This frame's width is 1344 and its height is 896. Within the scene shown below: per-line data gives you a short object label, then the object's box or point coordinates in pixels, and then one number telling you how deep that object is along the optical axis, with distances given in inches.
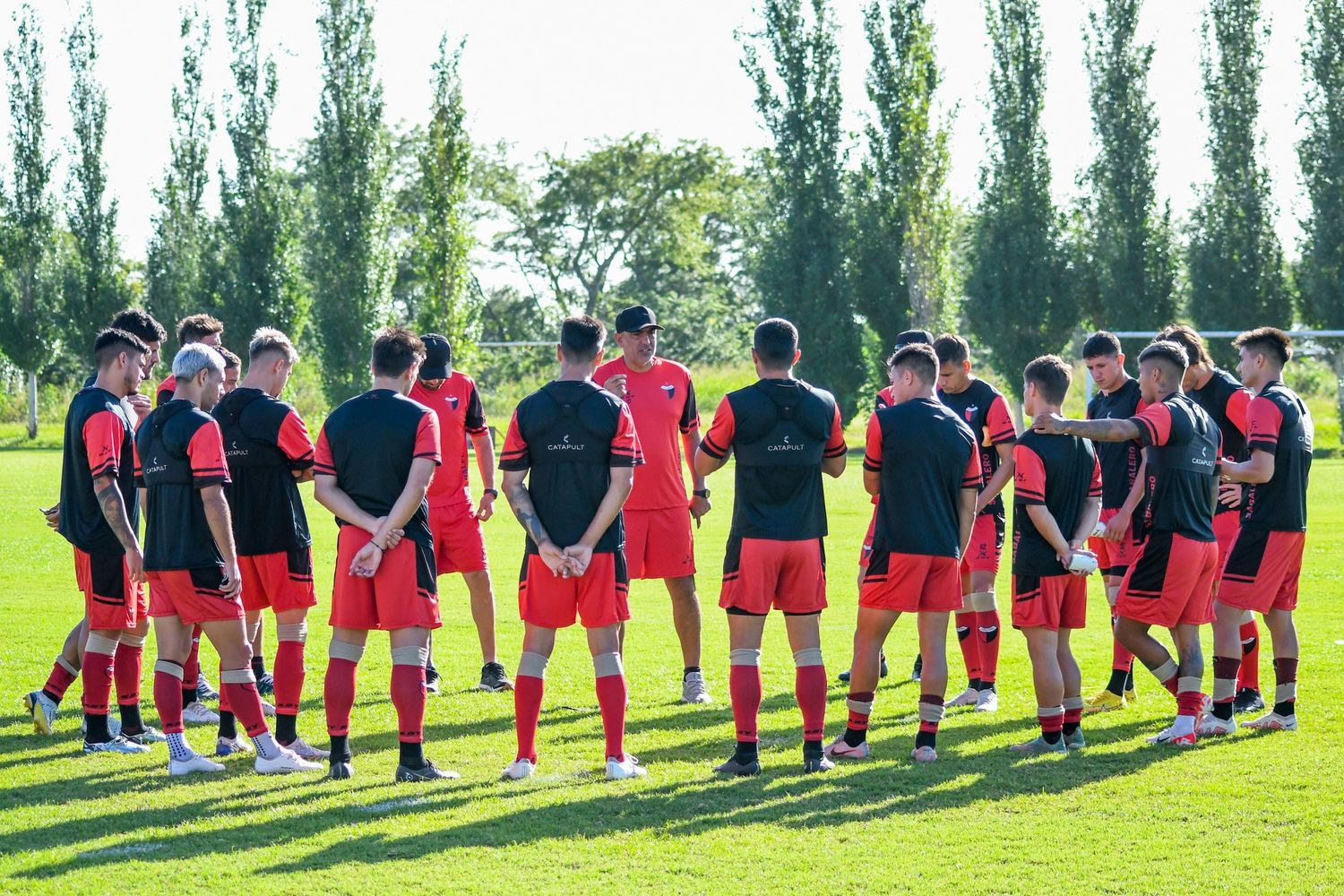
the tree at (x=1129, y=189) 3476.9
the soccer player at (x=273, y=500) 542.0
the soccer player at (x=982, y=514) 630.5
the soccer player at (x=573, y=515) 505.0
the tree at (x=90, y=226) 4008.4
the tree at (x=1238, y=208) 3356.3
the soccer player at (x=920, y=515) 523.2
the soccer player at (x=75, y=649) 591.5
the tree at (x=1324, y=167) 3253.0
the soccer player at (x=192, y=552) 510.3
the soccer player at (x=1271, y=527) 591.2
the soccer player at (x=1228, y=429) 631.8
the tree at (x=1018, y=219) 3555.6
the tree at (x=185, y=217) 3902.6
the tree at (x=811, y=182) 3681.1
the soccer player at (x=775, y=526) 515.8
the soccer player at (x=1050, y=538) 540.7
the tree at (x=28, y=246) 4040.4
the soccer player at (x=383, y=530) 495.8
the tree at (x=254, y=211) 3841.0
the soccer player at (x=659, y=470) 655.1
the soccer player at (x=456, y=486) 678.5
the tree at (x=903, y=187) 3545.8
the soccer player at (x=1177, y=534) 564.7
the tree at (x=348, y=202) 3759.8
